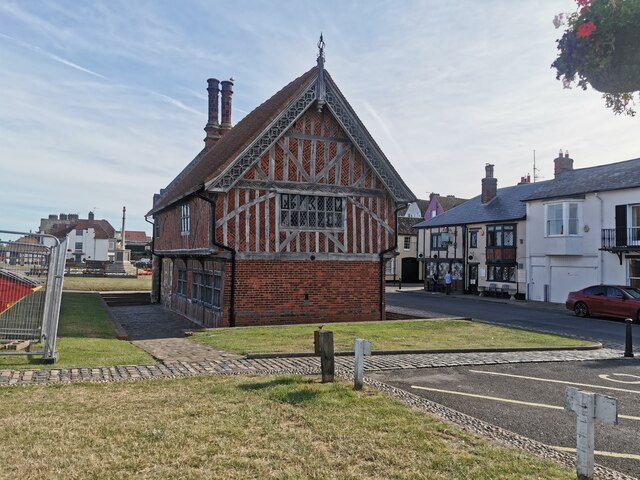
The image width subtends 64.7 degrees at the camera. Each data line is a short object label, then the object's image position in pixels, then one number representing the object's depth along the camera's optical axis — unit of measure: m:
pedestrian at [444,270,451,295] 38.78
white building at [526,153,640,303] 26.91
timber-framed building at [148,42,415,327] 16.95
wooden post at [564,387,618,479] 4.54
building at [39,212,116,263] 86.75
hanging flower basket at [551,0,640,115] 2.23
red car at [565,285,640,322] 21.65
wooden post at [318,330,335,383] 8.17
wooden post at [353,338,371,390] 7.88
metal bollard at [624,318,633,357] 12.58
